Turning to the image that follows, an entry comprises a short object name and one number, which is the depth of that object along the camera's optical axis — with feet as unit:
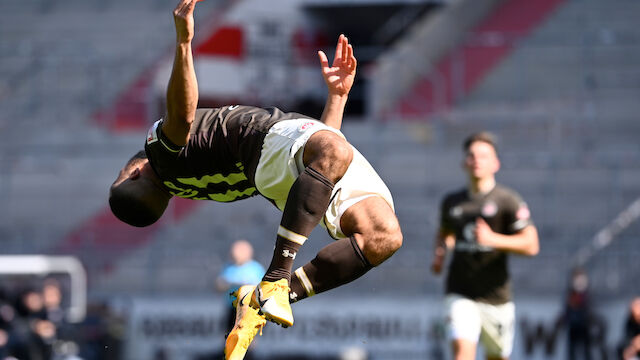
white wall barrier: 84.79
